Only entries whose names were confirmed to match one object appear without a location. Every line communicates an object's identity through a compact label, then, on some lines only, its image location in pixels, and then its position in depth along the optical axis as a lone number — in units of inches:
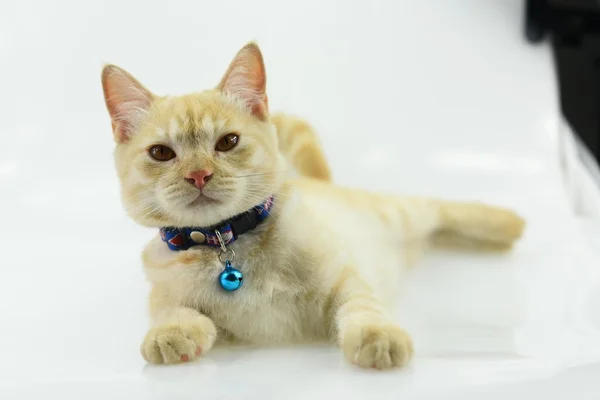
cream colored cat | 20.0
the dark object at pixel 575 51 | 35.7
